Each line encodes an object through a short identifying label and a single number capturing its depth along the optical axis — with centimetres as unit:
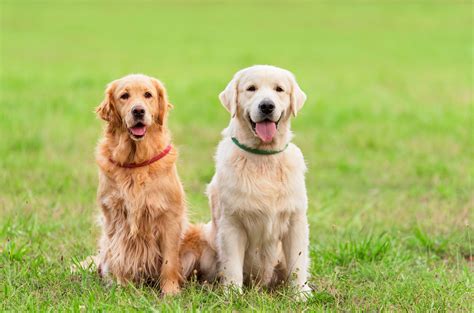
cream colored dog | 999
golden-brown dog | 1038
